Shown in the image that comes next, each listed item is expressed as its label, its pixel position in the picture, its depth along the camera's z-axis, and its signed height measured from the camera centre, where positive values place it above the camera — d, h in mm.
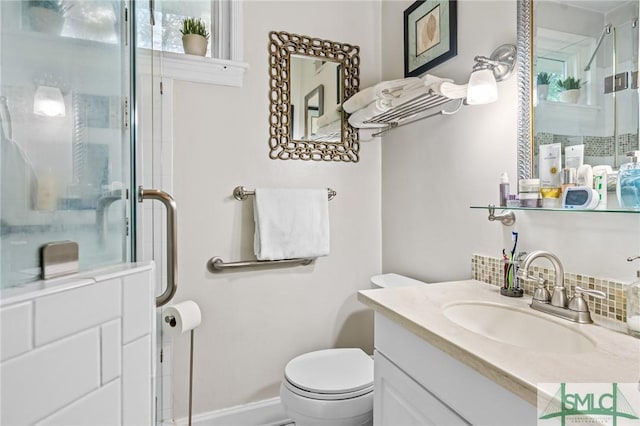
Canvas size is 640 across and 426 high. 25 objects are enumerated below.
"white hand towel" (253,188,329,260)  1641 -65
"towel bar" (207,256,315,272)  1620 -263
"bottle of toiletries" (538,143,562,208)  989 +106
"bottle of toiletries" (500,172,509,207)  1105 +62
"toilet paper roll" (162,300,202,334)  1388 -443
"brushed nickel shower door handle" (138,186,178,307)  832 -65
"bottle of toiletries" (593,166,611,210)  865 +65
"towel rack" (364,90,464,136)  1351 +446
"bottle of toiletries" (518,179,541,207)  1021 +50
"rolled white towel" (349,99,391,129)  1509 +458
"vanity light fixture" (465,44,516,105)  1127 +456
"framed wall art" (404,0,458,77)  1441 +797
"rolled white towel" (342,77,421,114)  1411 +516
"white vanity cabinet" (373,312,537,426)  660 -410
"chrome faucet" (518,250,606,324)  872 -242
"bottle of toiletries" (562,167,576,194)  948 +87
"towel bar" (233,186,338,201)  1667 +82
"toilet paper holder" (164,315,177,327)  1396 -451
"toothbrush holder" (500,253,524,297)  1091 -228
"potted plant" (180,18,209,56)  1580 +796
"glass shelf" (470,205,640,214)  759 -2
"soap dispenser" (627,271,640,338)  768 -225
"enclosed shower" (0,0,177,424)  433 -28
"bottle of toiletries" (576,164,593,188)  904 +89
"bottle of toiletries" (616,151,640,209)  773 +58
